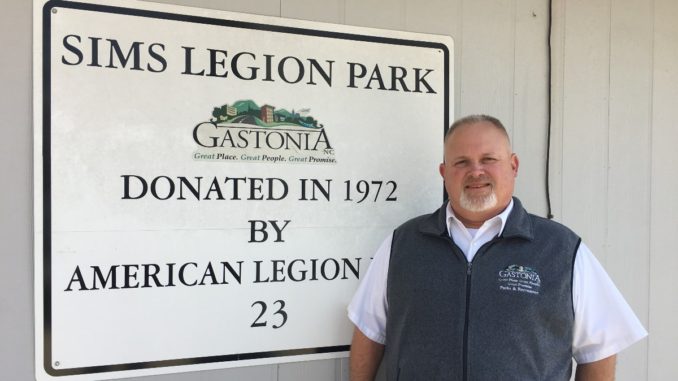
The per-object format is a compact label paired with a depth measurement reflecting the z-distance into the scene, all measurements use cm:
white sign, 139
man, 133
